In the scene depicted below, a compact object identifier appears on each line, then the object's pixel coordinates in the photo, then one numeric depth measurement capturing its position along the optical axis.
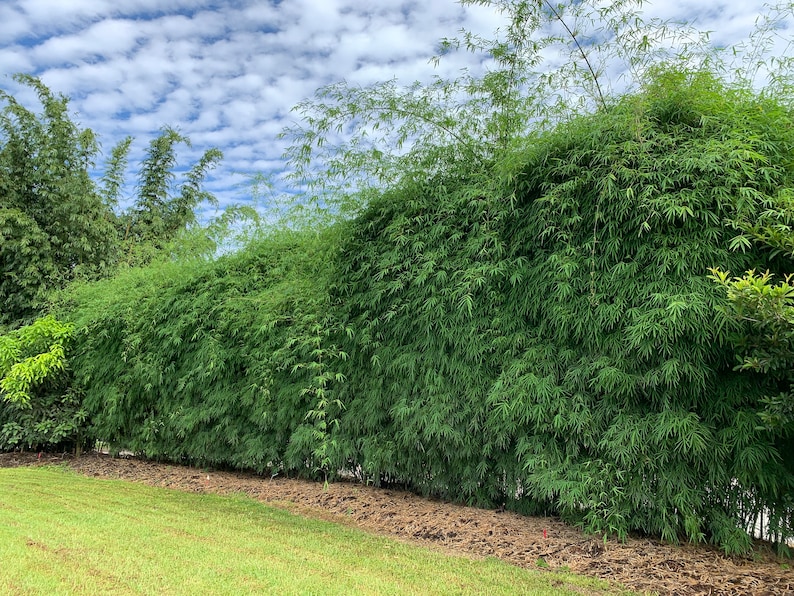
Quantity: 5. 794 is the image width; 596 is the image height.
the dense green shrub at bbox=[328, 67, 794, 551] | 3.01
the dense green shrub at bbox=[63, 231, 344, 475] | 4.89
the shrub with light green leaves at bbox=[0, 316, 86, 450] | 6.66
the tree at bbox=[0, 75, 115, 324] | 7.79
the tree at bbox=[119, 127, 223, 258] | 9.80
